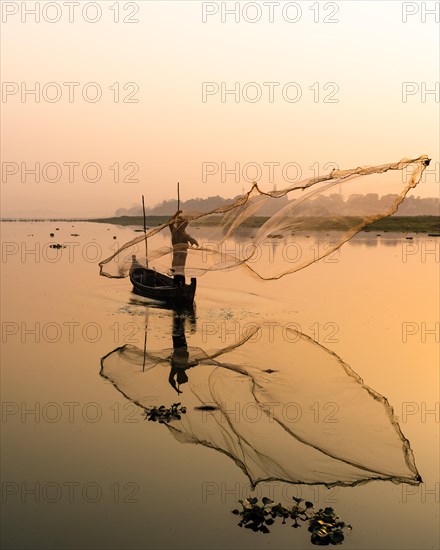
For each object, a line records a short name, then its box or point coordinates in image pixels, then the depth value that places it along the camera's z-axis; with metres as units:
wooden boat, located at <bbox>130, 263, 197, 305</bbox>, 21.89
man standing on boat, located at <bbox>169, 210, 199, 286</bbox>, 15.55
